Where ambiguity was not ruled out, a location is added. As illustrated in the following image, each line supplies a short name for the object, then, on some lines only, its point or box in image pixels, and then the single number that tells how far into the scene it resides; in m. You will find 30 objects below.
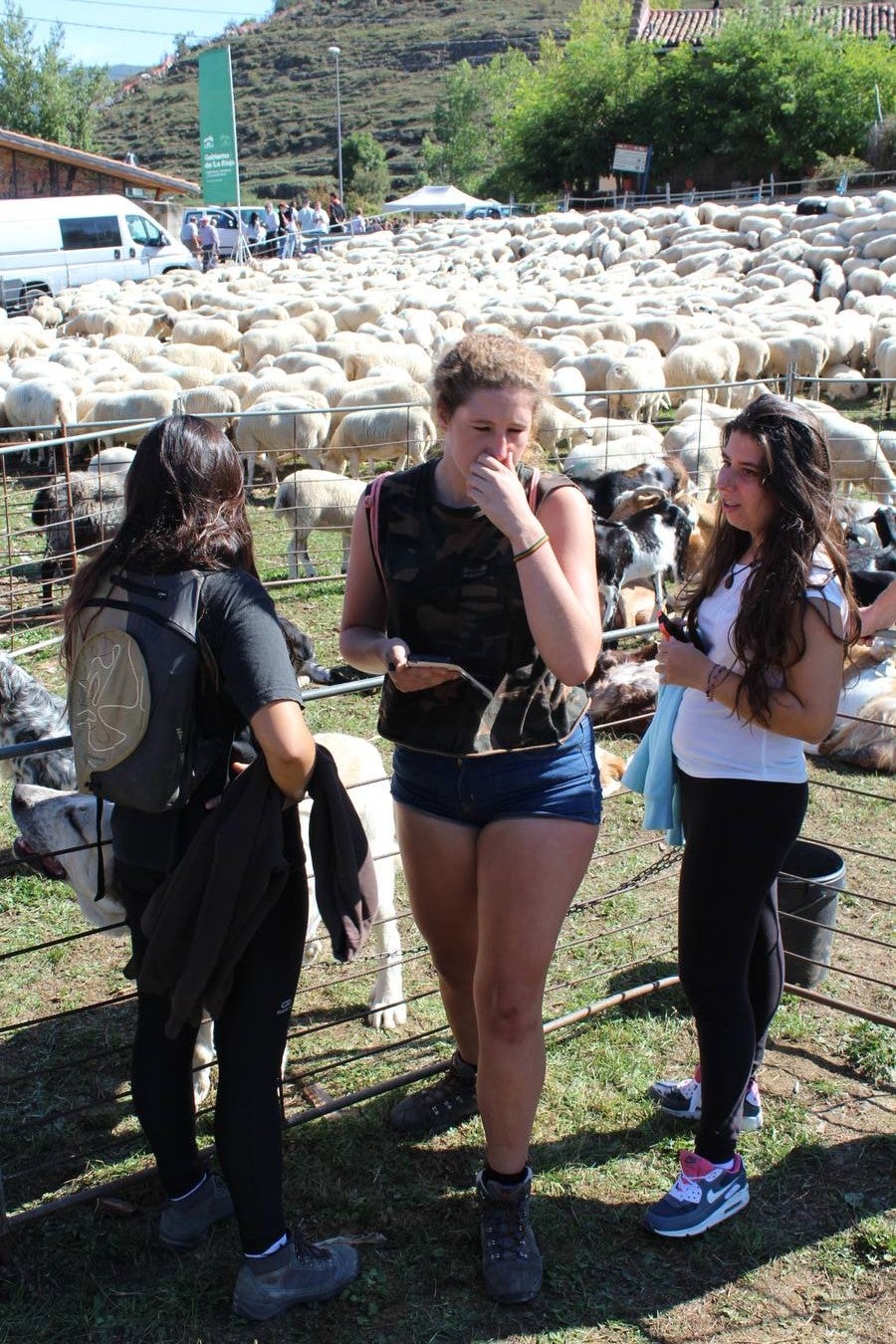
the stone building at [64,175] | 47.34
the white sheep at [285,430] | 13.92
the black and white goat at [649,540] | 8.55
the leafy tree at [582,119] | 52.53
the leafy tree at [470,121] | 87.56
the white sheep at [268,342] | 21.00
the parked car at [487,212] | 51.35
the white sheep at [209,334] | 22.33
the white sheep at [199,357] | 19.31
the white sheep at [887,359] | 17.95
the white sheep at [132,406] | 14.98
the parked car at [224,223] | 42.06
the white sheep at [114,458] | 11.33
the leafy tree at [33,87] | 74.62
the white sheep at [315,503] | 10.69
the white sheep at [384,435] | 13.70
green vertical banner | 42.19
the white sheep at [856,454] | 12.20
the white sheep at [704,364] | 18.09
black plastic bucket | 4.22
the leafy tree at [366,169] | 78.88
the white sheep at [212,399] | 15.28
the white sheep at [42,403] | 15.43
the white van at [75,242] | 33.28
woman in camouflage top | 2.54
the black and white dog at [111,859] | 3.49
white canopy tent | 52.25
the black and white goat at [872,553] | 6.95
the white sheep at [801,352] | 19.31
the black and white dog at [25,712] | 5.43
